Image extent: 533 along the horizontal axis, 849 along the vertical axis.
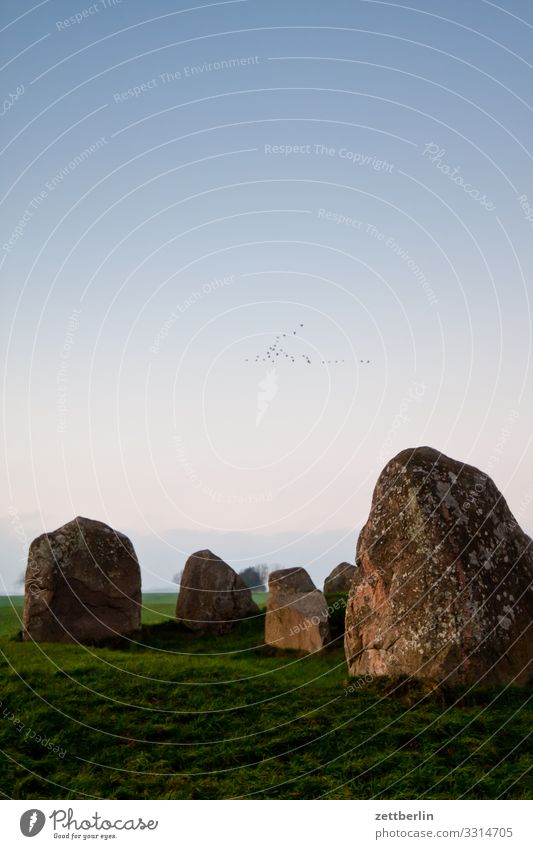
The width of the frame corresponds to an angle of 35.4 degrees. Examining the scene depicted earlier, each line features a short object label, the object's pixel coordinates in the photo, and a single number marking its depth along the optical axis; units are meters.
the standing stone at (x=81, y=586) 21.81
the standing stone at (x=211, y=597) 25.89
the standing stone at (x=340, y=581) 28.08
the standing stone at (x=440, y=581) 13.73
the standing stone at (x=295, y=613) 19.86
